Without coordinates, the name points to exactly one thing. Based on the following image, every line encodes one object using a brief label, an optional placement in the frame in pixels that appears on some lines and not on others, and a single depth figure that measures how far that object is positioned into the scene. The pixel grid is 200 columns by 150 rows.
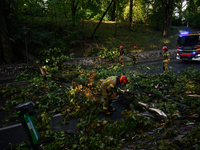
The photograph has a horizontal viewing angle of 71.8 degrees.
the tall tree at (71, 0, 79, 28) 15.34
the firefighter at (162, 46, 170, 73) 9.64
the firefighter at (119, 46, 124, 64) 12.10
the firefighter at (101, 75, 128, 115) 5.20
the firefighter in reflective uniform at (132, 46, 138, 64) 12.84
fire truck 12.40
